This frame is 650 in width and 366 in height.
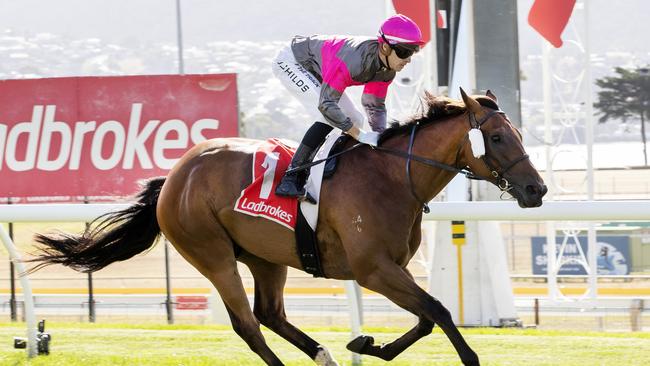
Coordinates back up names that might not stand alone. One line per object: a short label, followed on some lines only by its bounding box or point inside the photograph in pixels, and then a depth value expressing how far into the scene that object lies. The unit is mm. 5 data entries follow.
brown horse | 9531
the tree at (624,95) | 98500
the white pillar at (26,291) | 11820
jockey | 9695
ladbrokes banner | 22125
